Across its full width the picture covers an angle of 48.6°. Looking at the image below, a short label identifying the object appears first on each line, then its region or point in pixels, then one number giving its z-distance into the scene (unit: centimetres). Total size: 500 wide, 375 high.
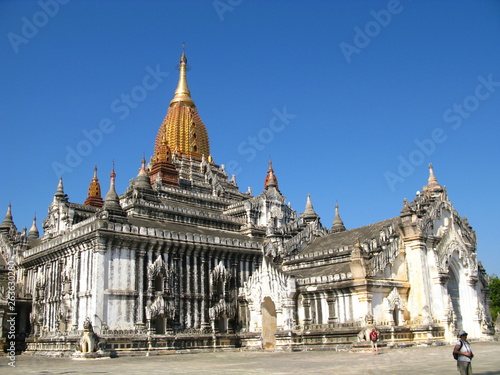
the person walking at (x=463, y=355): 1598
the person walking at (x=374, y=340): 3162
